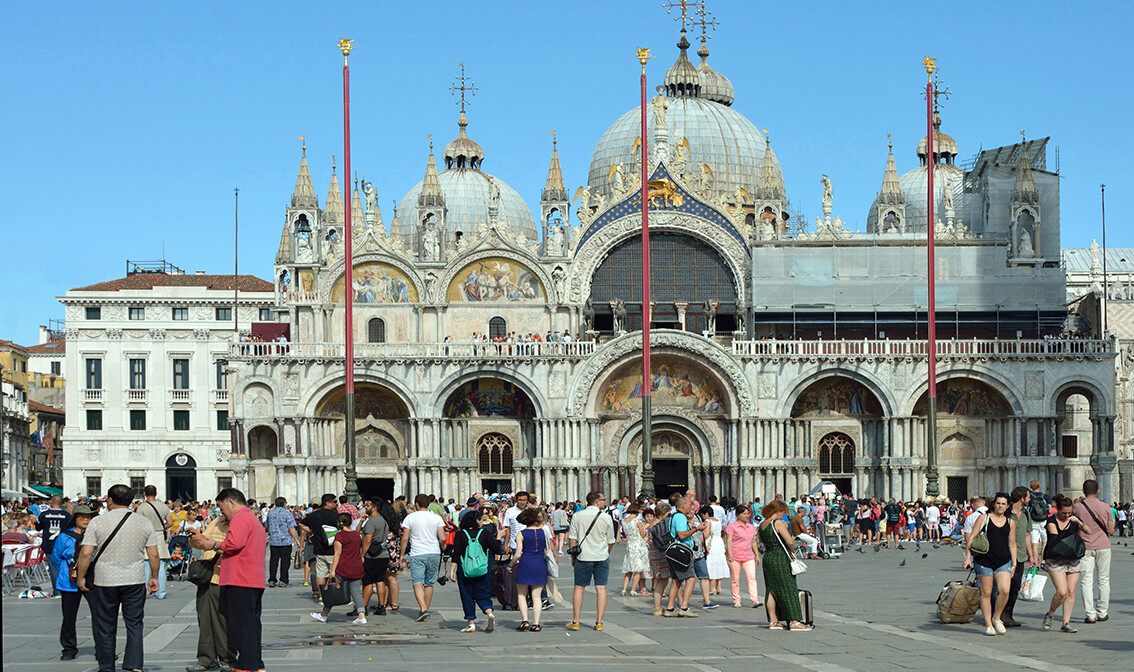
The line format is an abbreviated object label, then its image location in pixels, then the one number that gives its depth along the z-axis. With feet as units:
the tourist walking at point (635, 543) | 84.53
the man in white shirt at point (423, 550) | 77.92
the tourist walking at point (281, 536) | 101.14
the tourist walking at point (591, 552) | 73.56
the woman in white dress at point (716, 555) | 86.99
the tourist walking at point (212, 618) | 58.85
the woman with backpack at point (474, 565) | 73.15
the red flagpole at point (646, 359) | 165.17
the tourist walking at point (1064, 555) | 69.82
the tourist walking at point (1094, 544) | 71.10
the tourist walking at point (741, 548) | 85.61
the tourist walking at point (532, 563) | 71.97
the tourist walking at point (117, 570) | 56.39
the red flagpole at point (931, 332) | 177.58
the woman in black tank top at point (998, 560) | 68.28
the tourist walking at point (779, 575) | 70.79
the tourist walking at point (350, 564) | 76.84
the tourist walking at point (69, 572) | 62.75
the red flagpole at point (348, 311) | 162.09
